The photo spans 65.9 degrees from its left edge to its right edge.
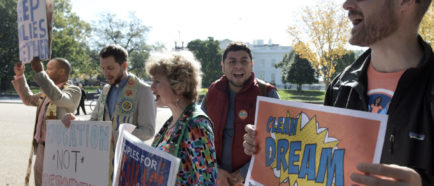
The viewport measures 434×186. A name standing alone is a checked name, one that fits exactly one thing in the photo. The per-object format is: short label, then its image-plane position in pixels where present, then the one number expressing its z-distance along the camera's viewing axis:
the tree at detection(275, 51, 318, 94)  48.62
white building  93.31
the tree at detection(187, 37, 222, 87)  57.94
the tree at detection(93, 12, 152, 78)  46.94
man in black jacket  1.22
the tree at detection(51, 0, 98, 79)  35.03
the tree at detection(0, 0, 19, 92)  33.56
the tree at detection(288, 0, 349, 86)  18.11
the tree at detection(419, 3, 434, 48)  11.74
